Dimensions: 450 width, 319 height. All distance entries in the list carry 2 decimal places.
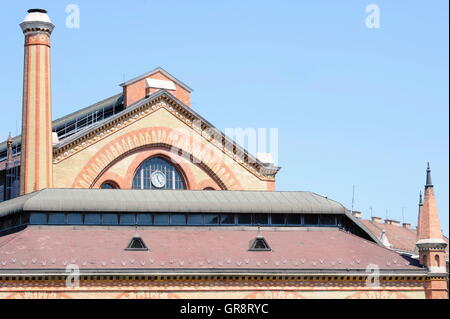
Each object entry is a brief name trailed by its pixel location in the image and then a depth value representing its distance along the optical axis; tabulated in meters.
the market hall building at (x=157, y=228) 60.03
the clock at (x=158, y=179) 83.05
